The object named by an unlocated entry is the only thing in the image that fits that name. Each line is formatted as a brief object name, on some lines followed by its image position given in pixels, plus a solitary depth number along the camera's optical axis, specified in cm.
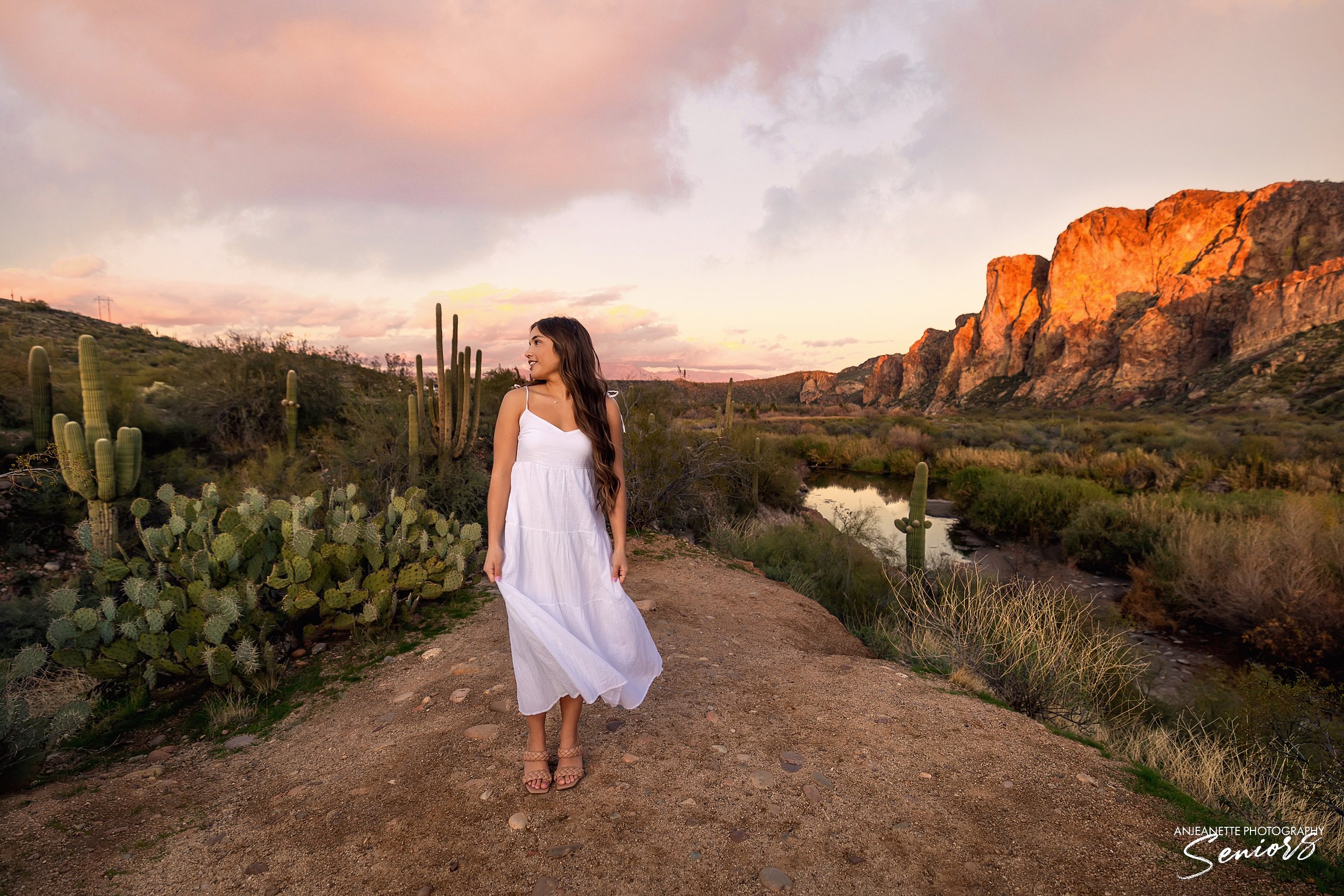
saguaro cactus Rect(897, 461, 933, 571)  941
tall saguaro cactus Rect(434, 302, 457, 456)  966
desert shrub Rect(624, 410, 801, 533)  927
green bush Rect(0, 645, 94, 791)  285
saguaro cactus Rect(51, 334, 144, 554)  659
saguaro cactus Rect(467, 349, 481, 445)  1020
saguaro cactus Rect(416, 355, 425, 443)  961
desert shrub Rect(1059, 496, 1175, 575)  1036
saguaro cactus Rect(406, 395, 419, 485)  909
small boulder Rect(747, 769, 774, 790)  281
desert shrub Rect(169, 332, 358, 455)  1122
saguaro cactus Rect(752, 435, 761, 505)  1291
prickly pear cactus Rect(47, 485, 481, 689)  380
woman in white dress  259
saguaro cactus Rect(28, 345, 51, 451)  897
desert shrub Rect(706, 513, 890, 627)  787
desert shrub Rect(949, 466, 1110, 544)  1327
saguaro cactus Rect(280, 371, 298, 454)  1091
